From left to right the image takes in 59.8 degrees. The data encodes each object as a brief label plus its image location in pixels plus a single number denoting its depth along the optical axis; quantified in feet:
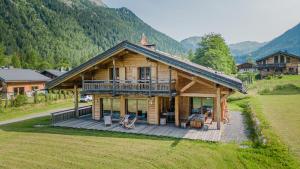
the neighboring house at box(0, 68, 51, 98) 126.93
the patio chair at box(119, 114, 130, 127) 57.44
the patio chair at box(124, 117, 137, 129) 56.25
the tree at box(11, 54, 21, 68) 284.78
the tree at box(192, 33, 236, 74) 214.90
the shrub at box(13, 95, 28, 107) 87.86
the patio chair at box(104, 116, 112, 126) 58.80
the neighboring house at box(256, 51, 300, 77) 220.02
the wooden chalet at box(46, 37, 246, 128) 56.18
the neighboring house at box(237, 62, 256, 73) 329.48
